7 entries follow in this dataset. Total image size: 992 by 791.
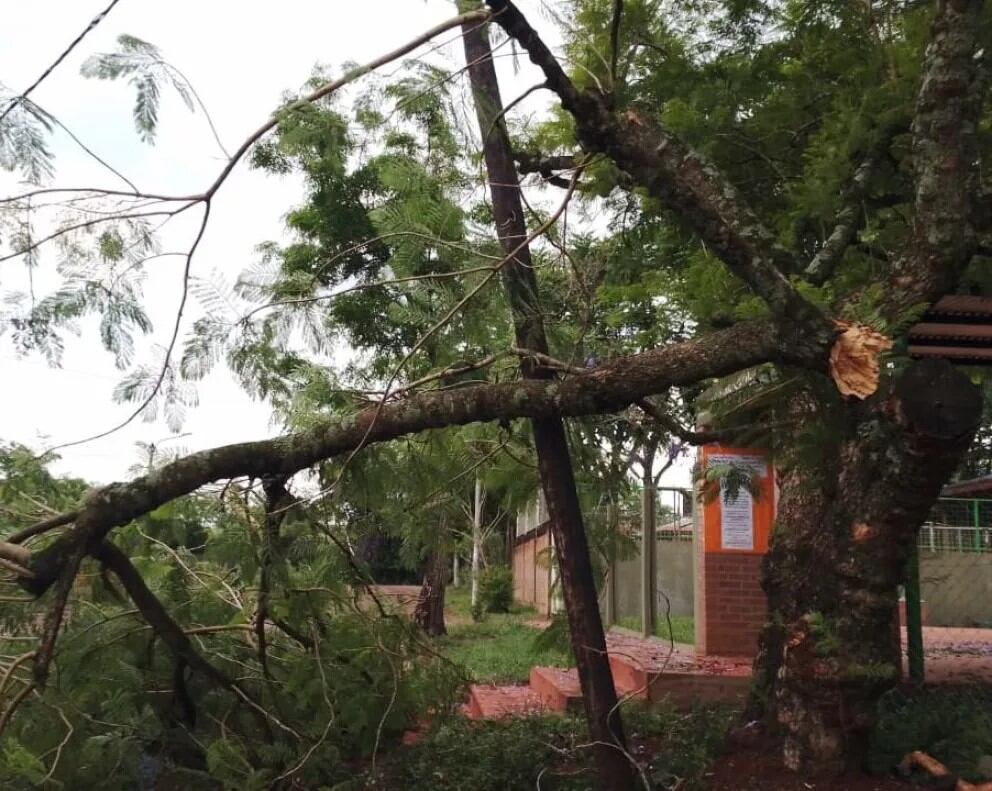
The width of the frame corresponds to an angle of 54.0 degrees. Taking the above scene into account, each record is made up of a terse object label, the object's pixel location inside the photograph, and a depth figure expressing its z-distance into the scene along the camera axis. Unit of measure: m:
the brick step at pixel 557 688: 6.58
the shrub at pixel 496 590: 18.38
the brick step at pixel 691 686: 6.53
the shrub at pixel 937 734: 4.68
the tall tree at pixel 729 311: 3.99
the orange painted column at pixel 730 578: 7.84
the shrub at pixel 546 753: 4.93
